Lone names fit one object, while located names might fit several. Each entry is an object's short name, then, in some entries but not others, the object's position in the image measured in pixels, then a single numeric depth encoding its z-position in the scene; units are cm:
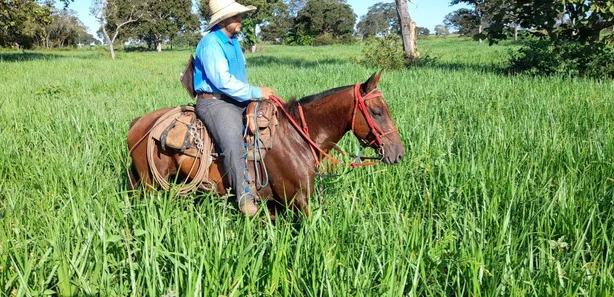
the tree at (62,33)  6316
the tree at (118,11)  3127
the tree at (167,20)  5271
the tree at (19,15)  2094
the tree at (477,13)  5886
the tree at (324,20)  6731
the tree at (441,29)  14850
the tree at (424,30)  12106
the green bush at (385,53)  1439
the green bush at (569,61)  1045
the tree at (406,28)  1553
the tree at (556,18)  1031
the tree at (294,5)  10356
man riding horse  307
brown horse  292
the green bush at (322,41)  5916
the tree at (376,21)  11269
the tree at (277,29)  7306
